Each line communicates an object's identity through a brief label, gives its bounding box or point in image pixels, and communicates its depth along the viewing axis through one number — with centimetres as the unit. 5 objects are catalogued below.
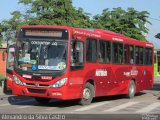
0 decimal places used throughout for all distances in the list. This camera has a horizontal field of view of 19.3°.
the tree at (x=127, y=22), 4578
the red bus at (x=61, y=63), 1622
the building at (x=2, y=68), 4109
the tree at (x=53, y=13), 3684
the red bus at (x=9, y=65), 1910
